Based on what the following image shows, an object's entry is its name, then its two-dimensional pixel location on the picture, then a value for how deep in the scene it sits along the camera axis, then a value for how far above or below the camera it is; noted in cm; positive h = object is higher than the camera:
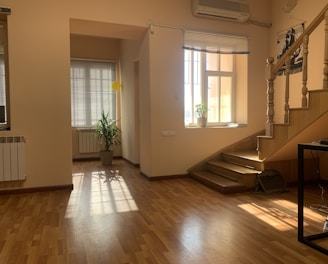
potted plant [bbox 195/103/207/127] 565 +5
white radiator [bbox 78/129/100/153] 755 -58
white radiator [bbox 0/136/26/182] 427 -58
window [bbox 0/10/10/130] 446 +48
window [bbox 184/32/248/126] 545 +86
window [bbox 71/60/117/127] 750 +71
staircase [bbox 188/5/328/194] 352 -39
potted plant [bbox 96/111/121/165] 693 -40
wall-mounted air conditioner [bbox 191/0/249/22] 514 +194
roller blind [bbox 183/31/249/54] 530 +140
